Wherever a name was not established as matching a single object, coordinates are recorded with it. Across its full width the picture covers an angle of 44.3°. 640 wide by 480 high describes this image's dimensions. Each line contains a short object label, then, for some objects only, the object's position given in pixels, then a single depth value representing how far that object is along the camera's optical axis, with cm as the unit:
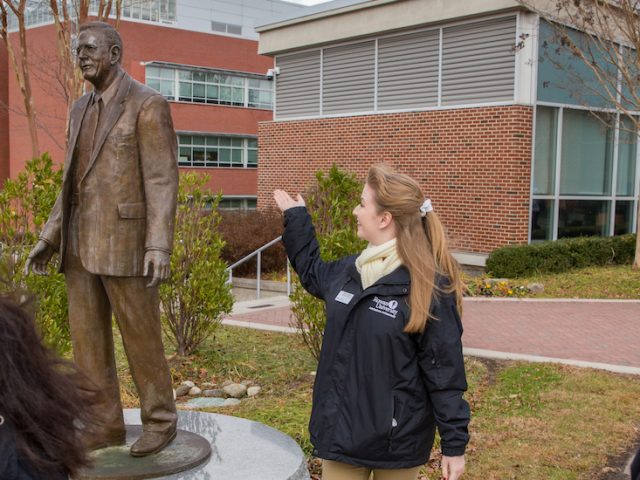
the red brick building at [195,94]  3650
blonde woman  310
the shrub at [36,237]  636
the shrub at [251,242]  1598
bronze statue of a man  406
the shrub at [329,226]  750
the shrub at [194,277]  840
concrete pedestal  416
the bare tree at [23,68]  1288
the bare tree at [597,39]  1409
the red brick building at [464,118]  1530
